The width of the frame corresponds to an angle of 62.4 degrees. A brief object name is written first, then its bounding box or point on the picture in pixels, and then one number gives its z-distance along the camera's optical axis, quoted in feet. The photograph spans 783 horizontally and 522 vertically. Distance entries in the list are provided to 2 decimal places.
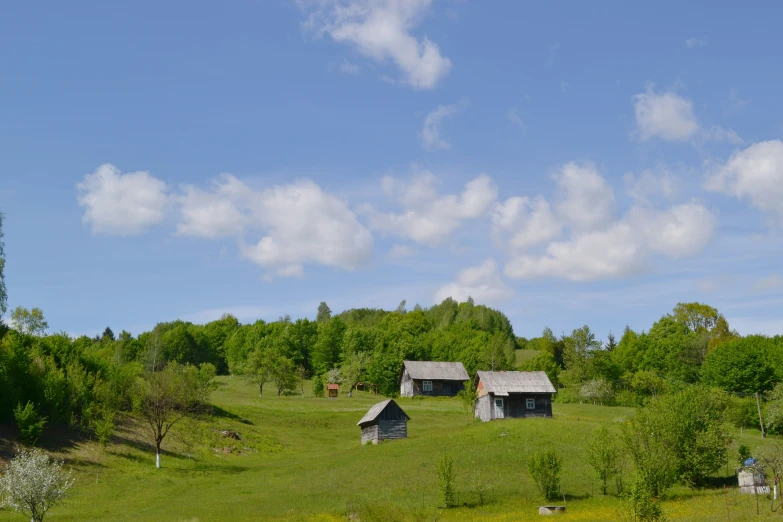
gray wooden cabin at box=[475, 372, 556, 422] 244.63
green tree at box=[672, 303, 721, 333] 461.37
